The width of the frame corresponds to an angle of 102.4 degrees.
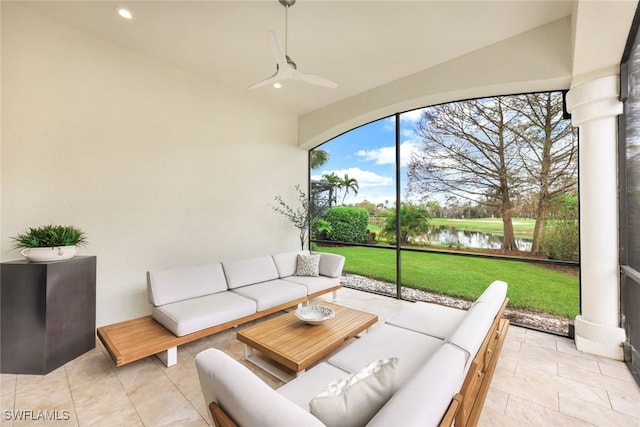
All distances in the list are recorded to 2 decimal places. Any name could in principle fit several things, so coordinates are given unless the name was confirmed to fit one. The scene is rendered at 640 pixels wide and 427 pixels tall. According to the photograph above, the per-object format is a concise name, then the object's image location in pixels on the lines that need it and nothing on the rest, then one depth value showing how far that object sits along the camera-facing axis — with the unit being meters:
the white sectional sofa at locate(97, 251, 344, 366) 2.35
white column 2.46
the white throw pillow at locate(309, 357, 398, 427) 0.94
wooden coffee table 2.00
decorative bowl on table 2.43
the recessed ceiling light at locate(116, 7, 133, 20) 2.56
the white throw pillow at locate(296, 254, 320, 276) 4.07
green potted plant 2.29
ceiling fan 2.25
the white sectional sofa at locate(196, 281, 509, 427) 0.88
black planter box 2.22
